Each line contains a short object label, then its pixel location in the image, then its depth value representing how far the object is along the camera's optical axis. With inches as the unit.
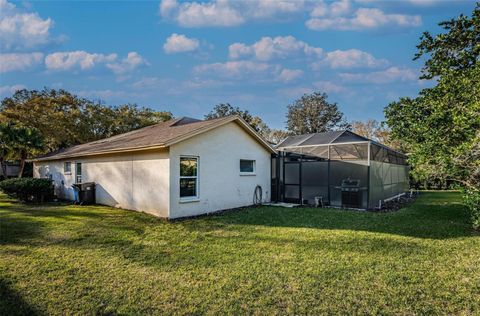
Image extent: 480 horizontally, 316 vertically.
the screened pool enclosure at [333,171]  457.1
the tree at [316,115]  1373.0
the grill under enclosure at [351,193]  454.6
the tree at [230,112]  1286.9
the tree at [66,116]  829.2
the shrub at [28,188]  488.9
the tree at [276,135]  1514.5
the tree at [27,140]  644.1
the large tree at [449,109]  254.9
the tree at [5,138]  629.6
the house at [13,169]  1046.4
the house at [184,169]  356.5
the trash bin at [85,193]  470.3
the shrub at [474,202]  274.2
